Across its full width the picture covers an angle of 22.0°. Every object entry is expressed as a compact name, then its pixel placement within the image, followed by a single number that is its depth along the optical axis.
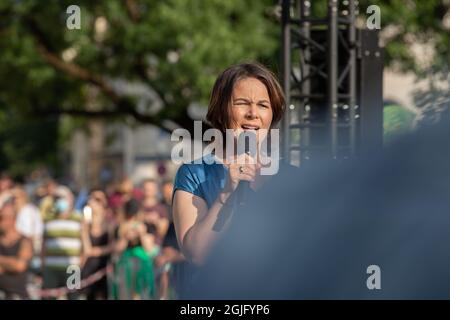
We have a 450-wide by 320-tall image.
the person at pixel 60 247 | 12.20
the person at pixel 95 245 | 12.69
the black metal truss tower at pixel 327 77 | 7.57
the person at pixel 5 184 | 21.46
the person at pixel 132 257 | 12.02
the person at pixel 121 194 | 16.50
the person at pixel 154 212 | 12.70
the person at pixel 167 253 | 9.70
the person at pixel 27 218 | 14.73
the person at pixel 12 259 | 11.89
